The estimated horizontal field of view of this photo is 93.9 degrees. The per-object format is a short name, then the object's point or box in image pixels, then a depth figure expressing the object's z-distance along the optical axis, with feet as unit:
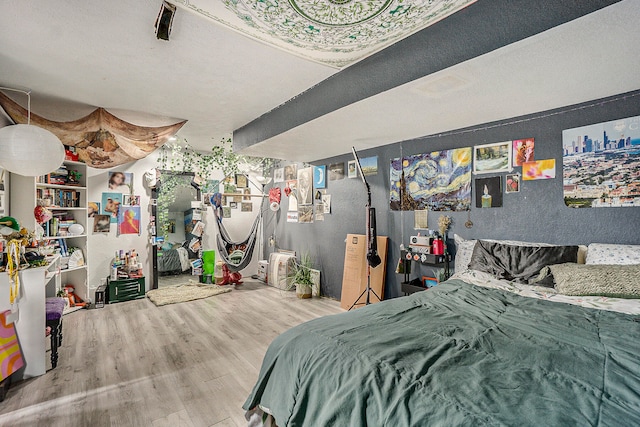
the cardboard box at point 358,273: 11.67
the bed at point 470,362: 2.90
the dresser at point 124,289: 13.46
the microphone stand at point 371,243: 10.72
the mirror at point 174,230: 15.88
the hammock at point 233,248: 16.42
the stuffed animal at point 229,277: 16.76
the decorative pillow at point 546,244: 7.07
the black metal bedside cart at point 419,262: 9.52
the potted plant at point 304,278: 14.17
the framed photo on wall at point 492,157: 8.65
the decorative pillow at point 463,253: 8.89
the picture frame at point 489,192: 8.81
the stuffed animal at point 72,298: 12.51
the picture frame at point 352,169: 12.98
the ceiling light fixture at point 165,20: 5.30
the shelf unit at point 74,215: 11.38
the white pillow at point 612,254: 6.20
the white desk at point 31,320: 7.45
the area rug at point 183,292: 13.67
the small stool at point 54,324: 7.97
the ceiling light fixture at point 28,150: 6.98
